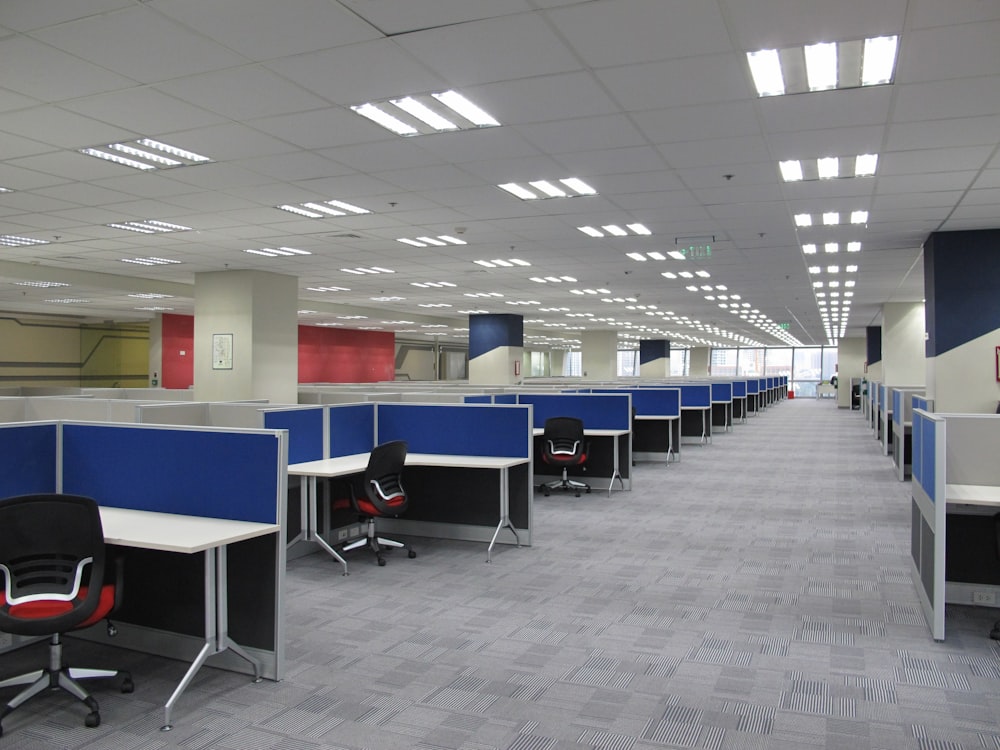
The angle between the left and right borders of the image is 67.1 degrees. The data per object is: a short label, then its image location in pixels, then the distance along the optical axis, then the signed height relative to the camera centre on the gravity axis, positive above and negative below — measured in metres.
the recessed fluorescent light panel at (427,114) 4.21 +1.53
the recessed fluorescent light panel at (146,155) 5.11 +1.53
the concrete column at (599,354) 24.17 +0.69
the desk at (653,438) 10.90 -0.91
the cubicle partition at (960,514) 3.68 -0.73
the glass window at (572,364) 45.49 +0.67
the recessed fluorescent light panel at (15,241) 8.65 +1.53
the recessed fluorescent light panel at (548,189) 6.09 +1.55
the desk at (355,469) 4.76 -0.63
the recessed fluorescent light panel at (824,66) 3.45 +1.51
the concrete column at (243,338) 10.79 +0.50
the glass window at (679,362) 45.41 +0.85
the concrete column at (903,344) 14.05 +0.67
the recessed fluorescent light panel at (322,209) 6.85 +1.53
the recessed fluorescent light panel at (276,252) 9.21 +1.51
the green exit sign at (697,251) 8.77 +1.48
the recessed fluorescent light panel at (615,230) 7.87 +1.55
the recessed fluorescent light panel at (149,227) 7.78 +1.53
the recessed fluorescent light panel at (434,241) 8.60 +1.55
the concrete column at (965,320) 7.65 +0.59
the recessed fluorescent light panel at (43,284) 11.90 +1.40
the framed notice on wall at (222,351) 10.82 +0.31
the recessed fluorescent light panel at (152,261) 10.21 +1.52
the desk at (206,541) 2.88 -0.65
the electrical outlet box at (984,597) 4.06 -1.18
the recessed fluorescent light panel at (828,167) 5.30 +1.53
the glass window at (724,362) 42.97 +0.82
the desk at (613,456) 8.09 -0.90
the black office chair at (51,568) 2.64 -0.72
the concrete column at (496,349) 17.80 +0.61
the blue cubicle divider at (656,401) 10.77 -0.37
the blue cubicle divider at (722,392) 16.19 -0.34
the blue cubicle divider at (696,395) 13.74 -0.35
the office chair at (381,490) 4.87 -0.77
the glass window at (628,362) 44.62 +0.81
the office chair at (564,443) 7.58 -0.69
